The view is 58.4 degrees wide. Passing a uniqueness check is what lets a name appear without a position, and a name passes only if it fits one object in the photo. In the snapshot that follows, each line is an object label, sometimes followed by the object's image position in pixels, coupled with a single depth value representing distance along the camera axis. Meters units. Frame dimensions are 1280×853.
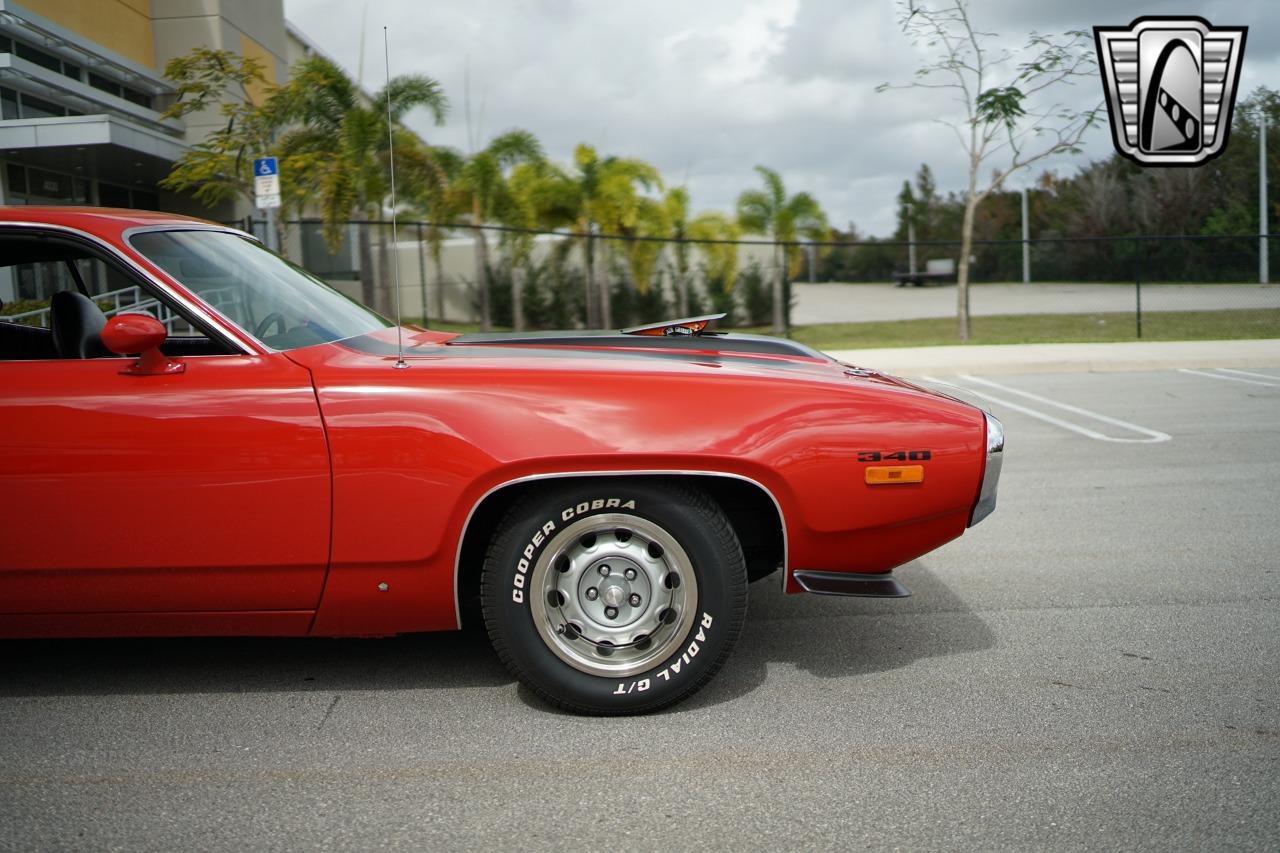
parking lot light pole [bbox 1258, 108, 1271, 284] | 37.58
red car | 3.32
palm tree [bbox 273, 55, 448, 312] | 18.52
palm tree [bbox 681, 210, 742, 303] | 25.22
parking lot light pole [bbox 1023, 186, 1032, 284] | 31.80
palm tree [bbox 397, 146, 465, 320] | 21.53
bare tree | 21.69
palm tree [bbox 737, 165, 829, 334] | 26.03
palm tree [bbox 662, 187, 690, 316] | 25.02
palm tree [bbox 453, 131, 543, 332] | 23.38
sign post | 12.52
